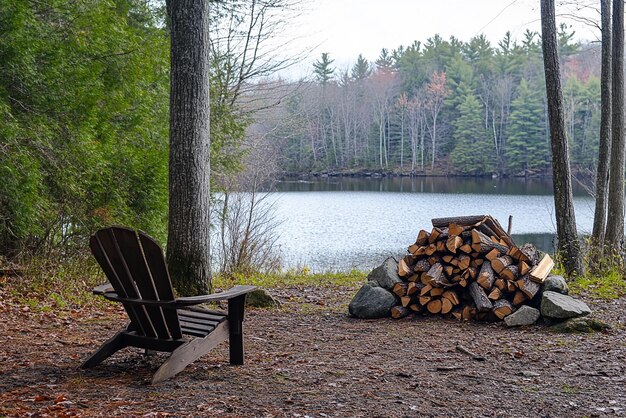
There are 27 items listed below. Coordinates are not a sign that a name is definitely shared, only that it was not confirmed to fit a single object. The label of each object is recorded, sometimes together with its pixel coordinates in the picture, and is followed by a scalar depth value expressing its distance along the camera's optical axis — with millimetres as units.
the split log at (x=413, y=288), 6195
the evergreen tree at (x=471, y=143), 52000
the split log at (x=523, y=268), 5961
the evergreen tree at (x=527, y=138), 49062
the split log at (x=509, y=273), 5942
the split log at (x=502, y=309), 5797
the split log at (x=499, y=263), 6000
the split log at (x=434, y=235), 6375
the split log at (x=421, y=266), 6273
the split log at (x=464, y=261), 6102
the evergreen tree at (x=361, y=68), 65812
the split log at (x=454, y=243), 6180
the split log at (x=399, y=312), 6133
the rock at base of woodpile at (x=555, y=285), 5973
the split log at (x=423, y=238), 6453
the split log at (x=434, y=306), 6129
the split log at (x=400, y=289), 6246
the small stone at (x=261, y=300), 6594
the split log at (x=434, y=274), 6094
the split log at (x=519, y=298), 5887
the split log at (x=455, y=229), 6293
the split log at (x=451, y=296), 6078
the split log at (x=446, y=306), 6072
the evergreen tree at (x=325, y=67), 58656
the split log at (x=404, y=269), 6309
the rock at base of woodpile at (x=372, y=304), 6160
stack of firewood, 5910
